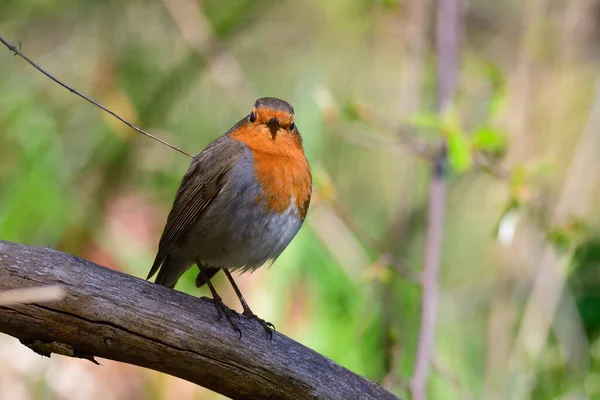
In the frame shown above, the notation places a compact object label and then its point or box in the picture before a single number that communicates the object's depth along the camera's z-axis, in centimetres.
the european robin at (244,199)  673
